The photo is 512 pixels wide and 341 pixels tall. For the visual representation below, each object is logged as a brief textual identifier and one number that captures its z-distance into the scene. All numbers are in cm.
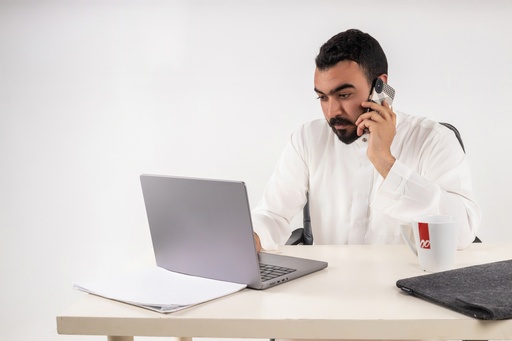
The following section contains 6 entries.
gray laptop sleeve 110
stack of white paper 124
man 198
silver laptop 131
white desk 110
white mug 142
